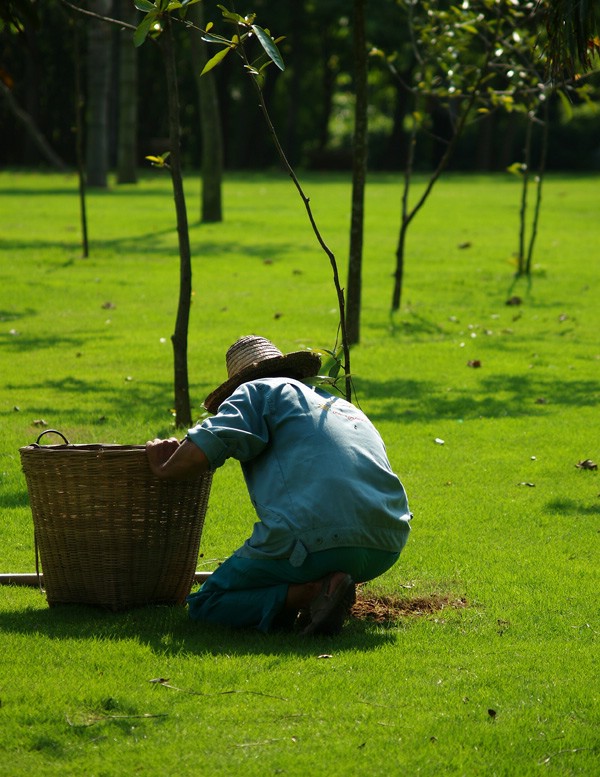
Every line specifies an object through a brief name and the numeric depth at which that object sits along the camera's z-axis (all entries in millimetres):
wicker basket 10492
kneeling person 9883
